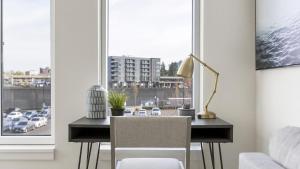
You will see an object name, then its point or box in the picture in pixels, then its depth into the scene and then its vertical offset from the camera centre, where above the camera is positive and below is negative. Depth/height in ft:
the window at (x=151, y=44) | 9.84 +1.05
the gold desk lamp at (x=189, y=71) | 8.54 +0.22
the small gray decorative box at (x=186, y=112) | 8.53 -0.82
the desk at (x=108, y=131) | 7.48 -1.21
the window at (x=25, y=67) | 9.82 +0.36
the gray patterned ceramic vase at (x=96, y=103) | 8.49 -0.60
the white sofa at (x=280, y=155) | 4.94 -1.17
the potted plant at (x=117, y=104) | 8.76 -0.64
